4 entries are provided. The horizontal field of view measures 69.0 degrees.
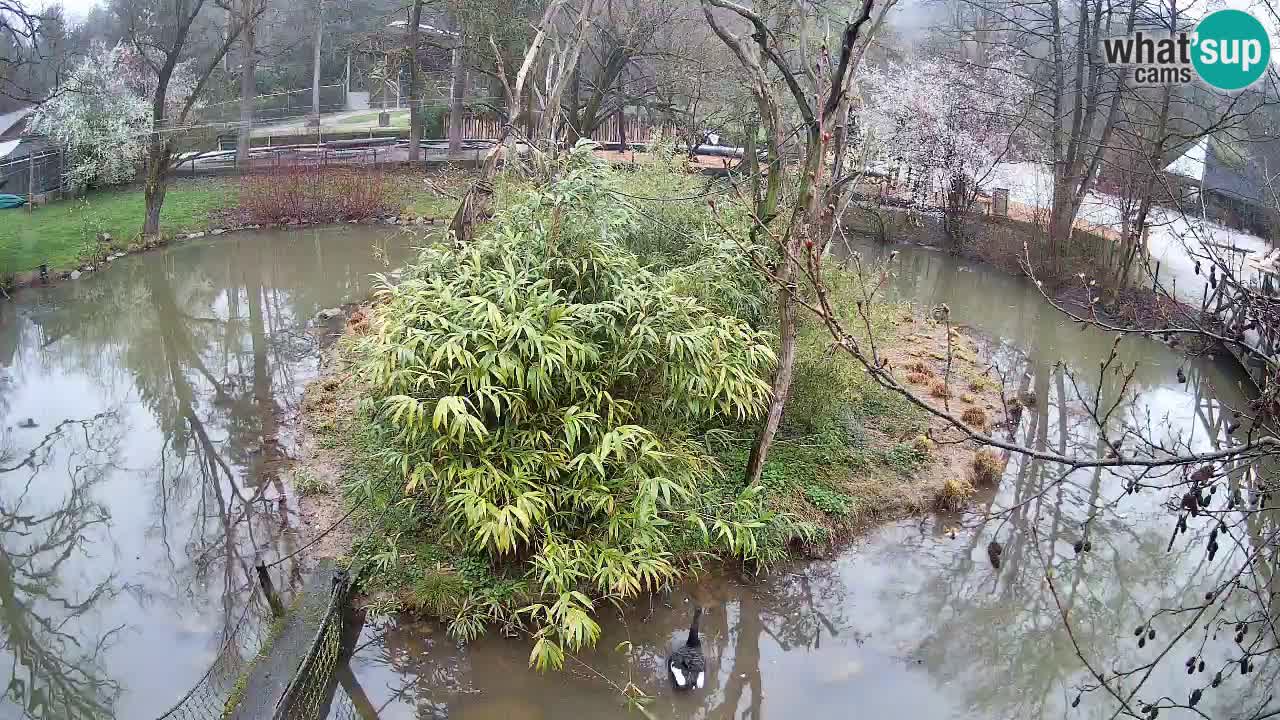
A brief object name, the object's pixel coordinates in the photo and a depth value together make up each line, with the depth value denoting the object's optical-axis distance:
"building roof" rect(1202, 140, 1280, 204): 10.59
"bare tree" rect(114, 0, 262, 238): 12.44
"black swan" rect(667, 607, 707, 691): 4.67
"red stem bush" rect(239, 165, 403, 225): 14.07
